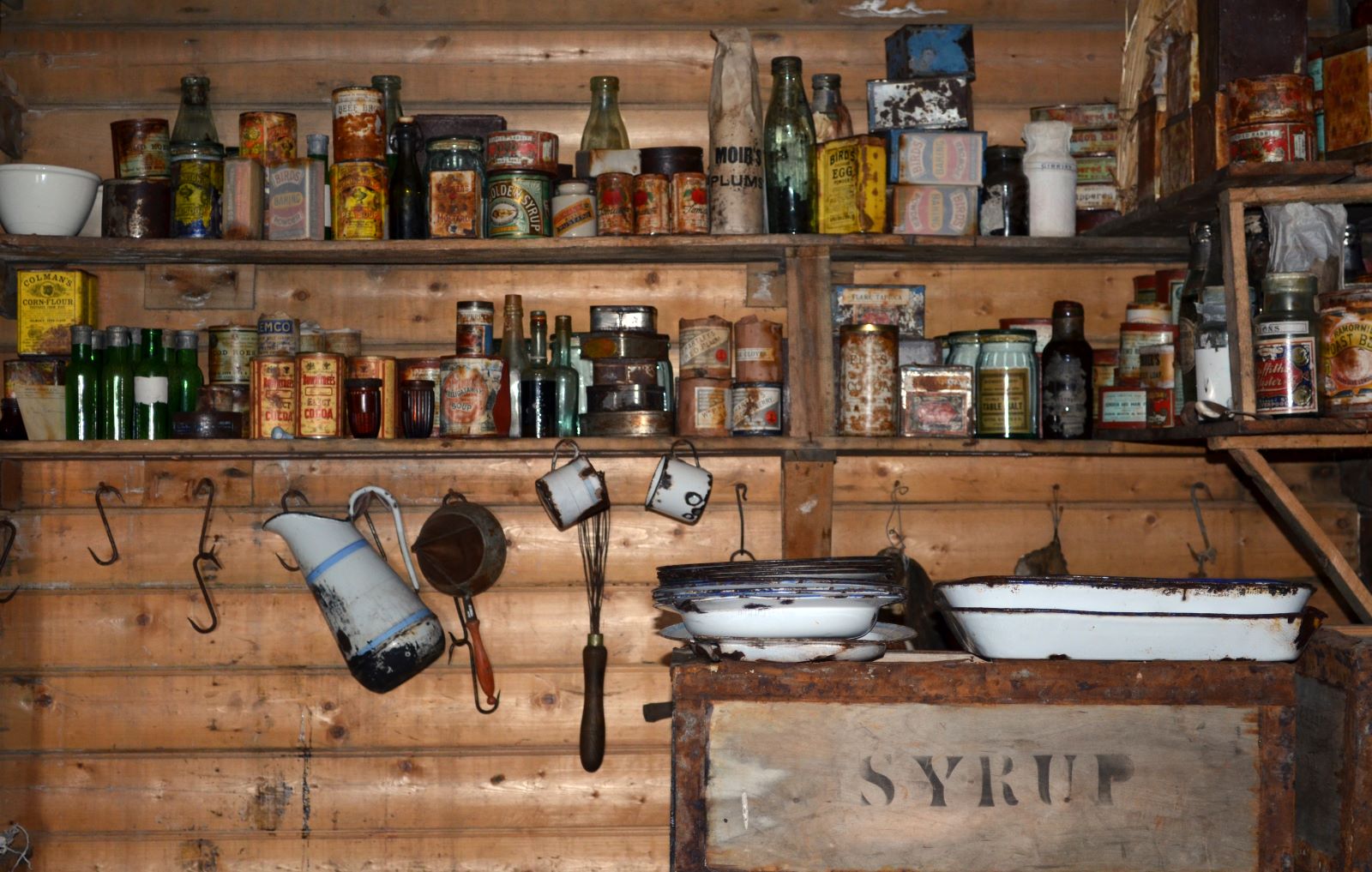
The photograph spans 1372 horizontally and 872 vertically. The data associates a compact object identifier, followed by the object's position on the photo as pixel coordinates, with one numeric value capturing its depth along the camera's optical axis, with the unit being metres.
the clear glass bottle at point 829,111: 1.96
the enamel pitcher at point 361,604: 1.89
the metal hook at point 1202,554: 2.09
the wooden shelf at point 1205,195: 1.56
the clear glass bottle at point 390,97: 2.00
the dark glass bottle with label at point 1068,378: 1.90
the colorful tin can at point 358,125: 1.89
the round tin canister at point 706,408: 1.89
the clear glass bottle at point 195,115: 2.00
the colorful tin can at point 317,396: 1.85
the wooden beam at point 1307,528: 1.61
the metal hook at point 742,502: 2.04
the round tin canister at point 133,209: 1.90
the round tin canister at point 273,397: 1.86
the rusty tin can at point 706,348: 1.92
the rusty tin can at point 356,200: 1.88
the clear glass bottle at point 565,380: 1.92
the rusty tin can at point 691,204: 1.88
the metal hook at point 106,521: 2.04
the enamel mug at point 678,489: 1.92
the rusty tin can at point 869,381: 1.87
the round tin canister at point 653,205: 1.88
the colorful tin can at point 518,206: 1.88
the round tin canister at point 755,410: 1.88
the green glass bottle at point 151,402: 1.89
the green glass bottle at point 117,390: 1.90
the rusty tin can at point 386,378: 1.90
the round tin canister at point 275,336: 1.92
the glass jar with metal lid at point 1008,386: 1.87
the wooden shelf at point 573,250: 1.86
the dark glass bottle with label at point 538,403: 1.90
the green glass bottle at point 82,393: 1.89
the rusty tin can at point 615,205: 1.88
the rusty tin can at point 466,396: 1.84
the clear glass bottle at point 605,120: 2.03
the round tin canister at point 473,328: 1.90
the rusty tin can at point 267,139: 1.93
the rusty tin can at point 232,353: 1.94
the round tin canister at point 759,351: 1.91
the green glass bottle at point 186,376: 1.94
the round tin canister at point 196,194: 1.90
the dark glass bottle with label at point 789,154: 1.92
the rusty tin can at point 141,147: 1.94
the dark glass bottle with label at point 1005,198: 1.94
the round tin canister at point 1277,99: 1.62
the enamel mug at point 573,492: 1.90
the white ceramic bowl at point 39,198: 1.88
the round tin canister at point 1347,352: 1.54
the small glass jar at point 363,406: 1.86
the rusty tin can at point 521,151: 1.88
